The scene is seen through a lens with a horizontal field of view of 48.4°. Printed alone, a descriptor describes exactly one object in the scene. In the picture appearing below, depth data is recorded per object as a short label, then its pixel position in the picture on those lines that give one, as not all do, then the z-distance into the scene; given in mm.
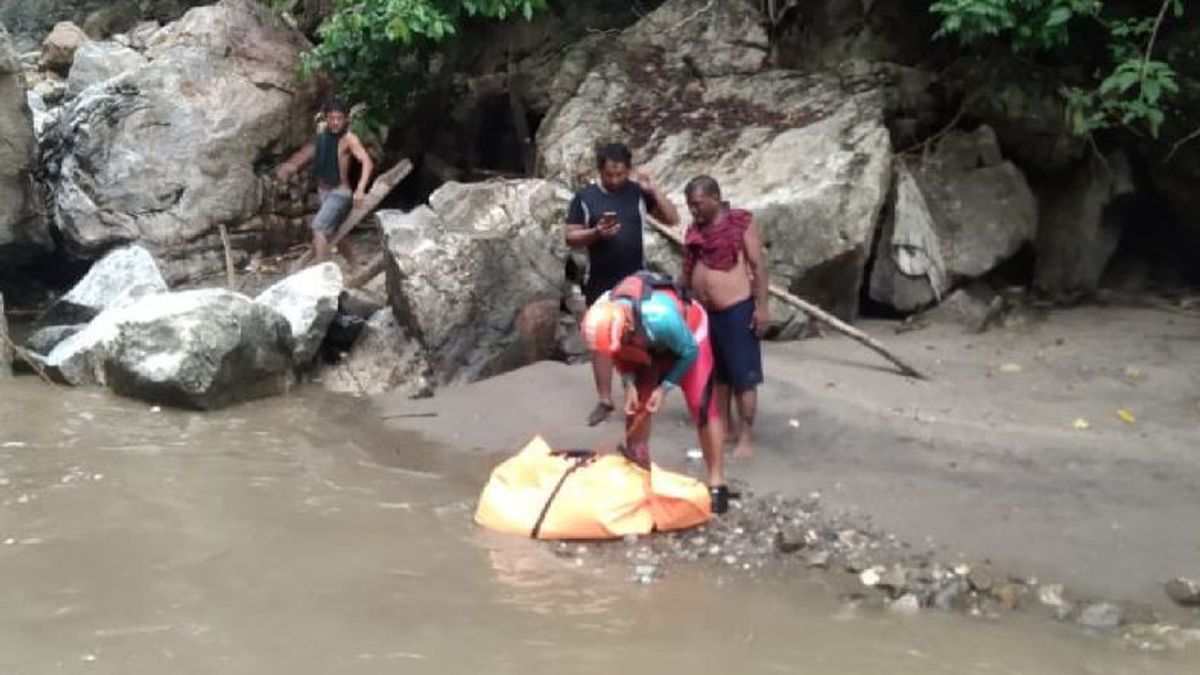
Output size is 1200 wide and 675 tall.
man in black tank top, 10461
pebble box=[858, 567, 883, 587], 5230
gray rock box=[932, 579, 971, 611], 5023
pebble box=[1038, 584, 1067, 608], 4980
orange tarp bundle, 5676
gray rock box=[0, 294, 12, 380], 9305
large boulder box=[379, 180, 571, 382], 8445
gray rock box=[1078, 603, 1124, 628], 4809
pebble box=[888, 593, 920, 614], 4997
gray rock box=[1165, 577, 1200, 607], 4895
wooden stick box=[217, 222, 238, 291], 10719
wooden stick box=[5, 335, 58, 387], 9039
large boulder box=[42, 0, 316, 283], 11547
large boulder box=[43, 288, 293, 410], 8164
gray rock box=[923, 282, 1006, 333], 8820
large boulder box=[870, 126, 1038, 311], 9055
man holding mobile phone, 6836
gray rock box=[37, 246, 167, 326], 10172
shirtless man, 6266
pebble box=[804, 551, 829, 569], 5434
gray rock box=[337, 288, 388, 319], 9180
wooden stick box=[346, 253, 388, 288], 10008
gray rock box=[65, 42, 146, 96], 12703
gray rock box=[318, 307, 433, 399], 8547
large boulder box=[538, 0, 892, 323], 8578
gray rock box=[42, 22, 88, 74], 15773
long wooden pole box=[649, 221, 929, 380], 7641
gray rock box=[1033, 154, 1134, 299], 9414
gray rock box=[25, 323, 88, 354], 9758
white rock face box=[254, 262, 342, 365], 8727
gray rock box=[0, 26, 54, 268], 11625
